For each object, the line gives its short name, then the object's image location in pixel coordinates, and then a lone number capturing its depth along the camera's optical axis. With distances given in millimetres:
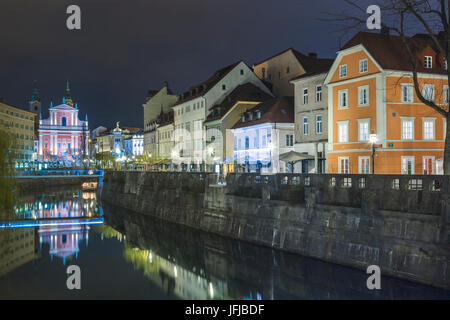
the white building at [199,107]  66188
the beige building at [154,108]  96062
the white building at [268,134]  48094
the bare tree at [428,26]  23092
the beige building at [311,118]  42719
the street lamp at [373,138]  27150
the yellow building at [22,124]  111819
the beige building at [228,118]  60875
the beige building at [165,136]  83188
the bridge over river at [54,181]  84169
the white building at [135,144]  145425
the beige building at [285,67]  55406
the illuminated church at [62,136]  149375
